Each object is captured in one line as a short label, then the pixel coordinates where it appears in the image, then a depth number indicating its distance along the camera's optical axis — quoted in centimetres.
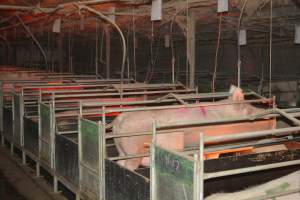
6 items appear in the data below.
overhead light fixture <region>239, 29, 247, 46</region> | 732
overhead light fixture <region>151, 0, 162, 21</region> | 610
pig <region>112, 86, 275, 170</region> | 501
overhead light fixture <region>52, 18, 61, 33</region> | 884
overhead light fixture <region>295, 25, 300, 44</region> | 748
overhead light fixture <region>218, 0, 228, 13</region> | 534
